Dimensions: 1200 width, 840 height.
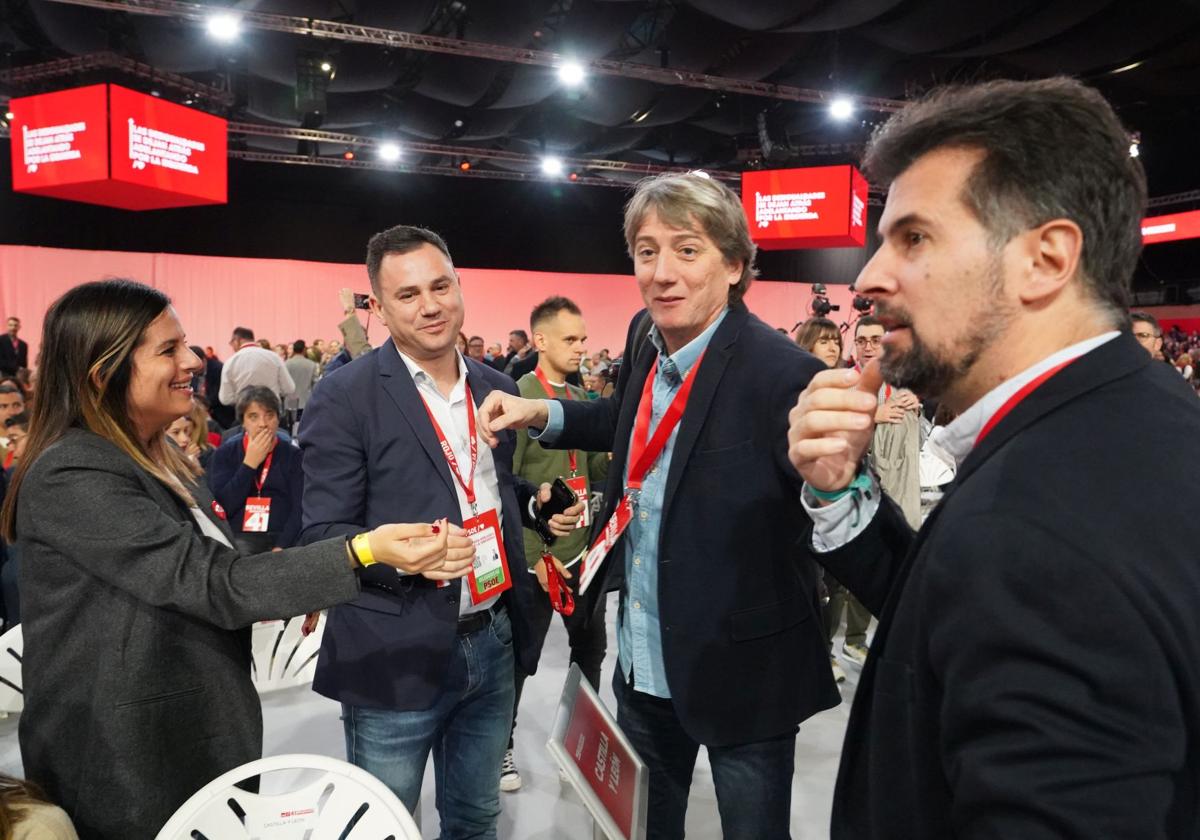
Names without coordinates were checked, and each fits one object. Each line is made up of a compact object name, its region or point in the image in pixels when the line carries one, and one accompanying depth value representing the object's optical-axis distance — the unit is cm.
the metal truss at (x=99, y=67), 848
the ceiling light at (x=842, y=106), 959
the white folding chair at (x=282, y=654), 335
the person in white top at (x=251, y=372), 562
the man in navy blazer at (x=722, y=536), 142
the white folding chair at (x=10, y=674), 224
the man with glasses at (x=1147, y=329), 362
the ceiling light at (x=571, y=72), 848
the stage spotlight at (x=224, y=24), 701
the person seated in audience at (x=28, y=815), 124
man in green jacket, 271
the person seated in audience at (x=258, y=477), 361
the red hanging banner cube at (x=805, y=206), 984
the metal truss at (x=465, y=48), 697
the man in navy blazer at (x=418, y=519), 165
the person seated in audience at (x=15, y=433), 403
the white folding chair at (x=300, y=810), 136
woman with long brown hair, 135
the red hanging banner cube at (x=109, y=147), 688
